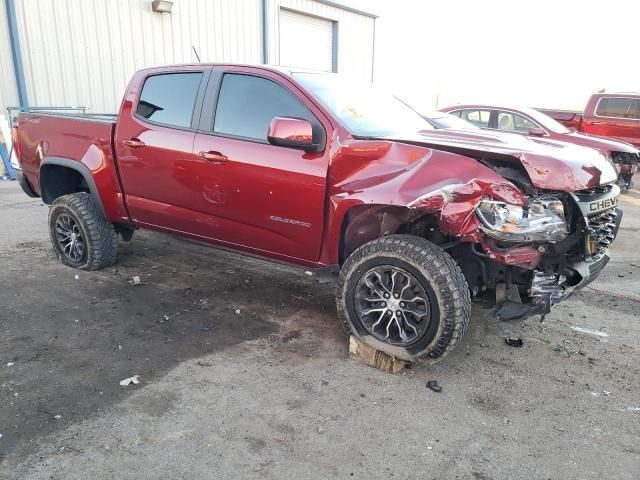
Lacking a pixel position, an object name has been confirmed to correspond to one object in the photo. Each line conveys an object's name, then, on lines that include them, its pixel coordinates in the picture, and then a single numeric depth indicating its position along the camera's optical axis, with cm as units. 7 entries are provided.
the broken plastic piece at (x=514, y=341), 379
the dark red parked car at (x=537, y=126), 765
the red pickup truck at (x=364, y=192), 309
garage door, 1579
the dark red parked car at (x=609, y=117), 1202
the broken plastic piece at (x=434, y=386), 318
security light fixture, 1211
